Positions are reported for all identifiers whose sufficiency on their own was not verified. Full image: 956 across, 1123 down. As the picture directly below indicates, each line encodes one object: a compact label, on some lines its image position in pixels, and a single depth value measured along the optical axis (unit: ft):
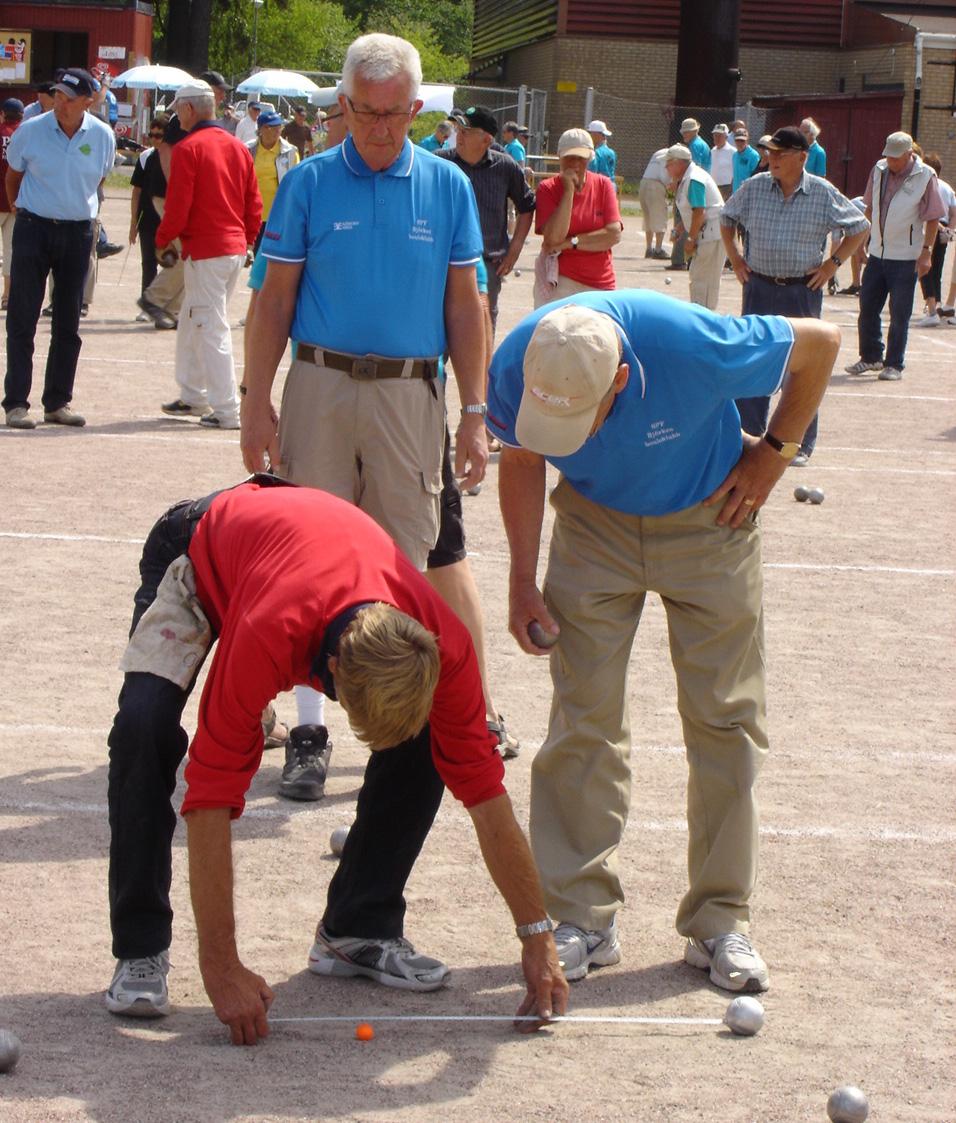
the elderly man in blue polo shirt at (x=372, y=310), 16.79
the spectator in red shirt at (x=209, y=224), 36.45
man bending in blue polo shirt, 13.76
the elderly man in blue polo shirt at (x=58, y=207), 35.60
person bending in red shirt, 11.39
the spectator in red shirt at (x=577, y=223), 36.17
